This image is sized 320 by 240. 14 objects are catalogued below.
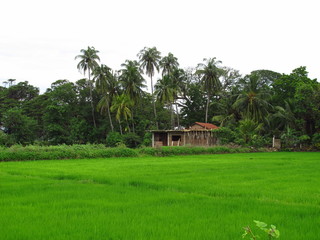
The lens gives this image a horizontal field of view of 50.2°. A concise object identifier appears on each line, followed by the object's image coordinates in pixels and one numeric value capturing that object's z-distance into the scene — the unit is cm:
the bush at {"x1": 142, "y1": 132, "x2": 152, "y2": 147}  4392
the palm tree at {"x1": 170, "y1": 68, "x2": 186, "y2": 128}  5059
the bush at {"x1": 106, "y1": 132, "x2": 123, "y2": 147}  4472
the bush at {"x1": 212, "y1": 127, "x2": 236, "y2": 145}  3753
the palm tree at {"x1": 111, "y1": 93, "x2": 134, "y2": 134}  4519
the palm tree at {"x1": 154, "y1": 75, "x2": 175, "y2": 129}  4662
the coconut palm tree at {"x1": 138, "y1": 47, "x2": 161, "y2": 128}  4888
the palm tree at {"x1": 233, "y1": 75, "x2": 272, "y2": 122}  4103
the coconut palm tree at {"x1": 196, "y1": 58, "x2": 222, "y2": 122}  4766
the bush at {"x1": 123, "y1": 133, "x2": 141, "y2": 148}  4592
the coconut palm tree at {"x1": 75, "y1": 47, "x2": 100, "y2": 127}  4792
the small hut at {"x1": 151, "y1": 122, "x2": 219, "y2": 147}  3938
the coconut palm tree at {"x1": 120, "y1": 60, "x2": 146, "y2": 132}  4754
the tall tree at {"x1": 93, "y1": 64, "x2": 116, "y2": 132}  4744
